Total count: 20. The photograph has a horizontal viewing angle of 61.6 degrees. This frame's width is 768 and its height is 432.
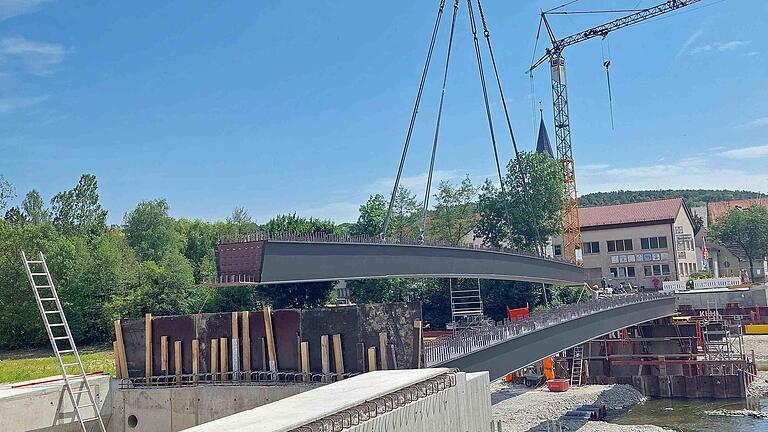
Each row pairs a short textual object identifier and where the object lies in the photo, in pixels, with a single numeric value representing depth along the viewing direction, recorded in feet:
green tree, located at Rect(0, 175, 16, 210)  216.54
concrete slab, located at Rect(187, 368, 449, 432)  31.37
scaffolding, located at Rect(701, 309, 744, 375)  128.26
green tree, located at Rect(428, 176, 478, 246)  225.97
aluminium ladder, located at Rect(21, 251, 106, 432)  48.24
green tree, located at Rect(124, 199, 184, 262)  248.73
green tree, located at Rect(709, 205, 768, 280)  292.20
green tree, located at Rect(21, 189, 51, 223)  250.78
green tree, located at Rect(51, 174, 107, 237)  247.09
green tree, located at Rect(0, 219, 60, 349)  183.52
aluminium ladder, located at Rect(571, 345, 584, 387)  133.90
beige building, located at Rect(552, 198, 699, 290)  245.65
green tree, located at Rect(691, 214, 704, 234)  353.26
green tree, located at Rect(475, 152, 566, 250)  202.80
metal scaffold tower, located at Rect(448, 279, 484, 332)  176.57
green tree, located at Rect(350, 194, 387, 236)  192.54
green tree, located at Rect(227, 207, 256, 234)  283.94
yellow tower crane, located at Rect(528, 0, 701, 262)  238.89
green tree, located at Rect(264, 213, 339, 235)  171.68
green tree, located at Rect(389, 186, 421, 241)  220.02
